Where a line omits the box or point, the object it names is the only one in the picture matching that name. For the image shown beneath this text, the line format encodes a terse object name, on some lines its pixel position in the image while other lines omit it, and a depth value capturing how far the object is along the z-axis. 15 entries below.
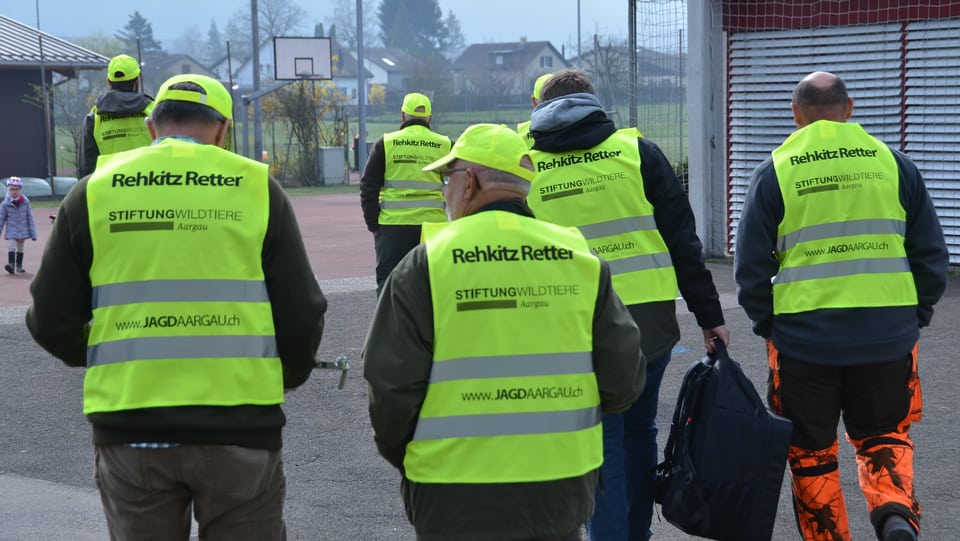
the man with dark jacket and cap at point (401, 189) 10.17
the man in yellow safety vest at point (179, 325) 3.41
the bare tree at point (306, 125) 39.50
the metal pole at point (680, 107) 17.50
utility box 39.34
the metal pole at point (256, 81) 37.53
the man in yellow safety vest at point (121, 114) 8.80
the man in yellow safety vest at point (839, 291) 4.96
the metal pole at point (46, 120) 34.78
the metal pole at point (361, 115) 39.03
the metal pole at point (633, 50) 16.17
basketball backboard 39.69
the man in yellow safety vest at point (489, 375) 3.31
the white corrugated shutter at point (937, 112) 13.90
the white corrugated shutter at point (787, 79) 14.38
